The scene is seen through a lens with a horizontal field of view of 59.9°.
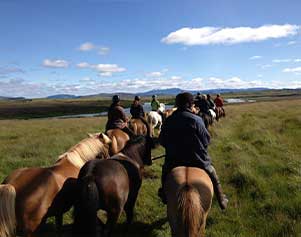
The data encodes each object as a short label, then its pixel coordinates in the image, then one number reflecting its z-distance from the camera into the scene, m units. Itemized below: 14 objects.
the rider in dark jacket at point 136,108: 11.52
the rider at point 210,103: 16.47
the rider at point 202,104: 13.97
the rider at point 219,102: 19.83
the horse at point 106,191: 3.90
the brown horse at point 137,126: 10.24
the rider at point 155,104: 16.15
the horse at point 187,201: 3.43
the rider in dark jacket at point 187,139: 4.28
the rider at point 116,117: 7.73
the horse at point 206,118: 13.27
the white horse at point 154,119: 14.32
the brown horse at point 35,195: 3.71
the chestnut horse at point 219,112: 18.96
